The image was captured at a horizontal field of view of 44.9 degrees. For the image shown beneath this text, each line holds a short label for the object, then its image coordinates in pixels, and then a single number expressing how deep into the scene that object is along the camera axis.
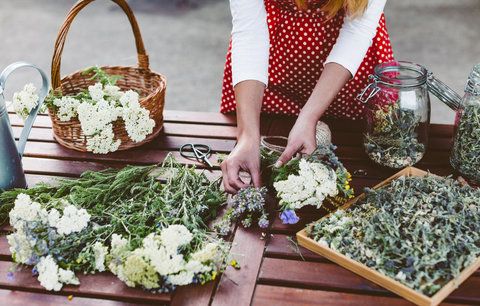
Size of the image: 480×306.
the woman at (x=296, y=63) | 1.57
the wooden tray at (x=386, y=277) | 1.13
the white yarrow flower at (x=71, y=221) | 1.30
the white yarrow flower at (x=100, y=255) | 1.25
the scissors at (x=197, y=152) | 1.72
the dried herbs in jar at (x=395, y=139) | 1.61
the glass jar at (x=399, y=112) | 1.61
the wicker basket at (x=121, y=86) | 1.77
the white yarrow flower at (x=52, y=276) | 1.21
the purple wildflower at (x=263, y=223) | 1.36
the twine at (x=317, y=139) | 1.67
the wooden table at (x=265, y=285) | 1.18
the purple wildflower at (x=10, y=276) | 1.26
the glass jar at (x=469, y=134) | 1.50
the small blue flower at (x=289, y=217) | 1.36
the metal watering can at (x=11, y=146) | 1.44
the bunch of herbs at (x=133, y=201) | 1.31
